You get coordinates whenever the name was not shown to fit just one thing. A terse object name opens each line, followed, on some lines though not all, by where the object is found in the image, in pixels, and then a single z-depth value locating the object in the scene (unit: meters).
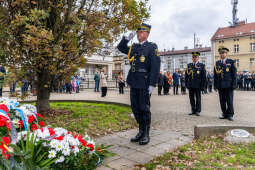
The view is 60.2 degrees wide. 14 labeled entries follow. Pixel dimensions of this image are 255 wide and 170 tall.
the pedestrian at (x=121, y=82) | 18.00
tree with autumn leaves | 5.49
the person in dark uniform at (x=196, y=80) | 7.68
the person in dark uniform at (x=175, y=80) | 18.28
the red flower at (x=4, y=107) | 2.89
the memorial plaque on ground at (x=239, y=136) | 4.20
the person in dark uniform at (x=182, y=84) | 18.50
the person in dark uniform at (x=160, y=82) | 17.17
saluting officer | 4.22
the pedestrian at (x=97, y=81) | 21.40
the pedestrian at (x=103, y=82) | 14.62
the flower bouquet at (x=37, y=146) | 2.40
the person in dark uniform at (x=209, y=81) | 20.44
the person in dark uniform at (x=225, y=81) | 6.70
